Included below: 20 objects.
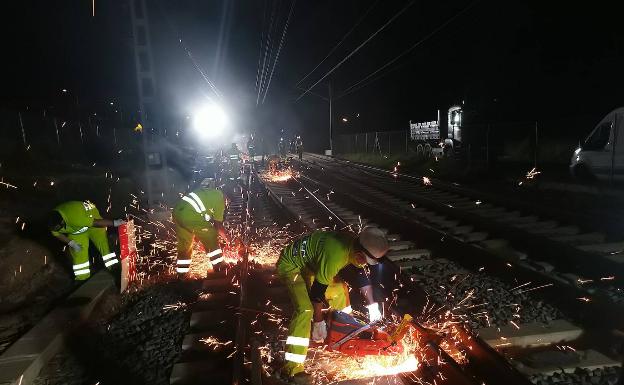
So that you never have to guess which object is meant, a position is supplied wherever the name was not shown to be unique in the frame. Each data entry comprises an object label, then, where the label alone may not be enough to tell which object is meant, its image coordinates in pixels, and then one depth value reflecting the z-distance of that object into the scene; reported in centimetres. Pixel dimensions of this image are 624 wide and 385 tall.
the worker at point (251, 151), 2918
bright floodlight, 4578
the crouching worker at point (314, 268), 378
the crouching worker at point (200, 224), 640
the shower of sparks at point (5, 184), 1064
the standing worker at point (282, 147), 3247
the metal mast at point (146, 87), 1266
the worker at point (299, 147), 3183
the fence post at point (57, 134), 1750
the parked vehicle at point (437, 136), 2416
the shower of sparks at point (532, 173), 1490
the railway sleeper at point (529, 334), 431
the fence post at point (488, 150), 1783
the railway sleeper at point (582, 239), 686
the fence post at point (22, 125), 1527
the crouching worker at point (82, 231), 649
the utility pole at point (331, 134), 3578
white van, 1128
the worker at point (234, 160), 2534
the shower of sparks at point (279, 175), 1996
